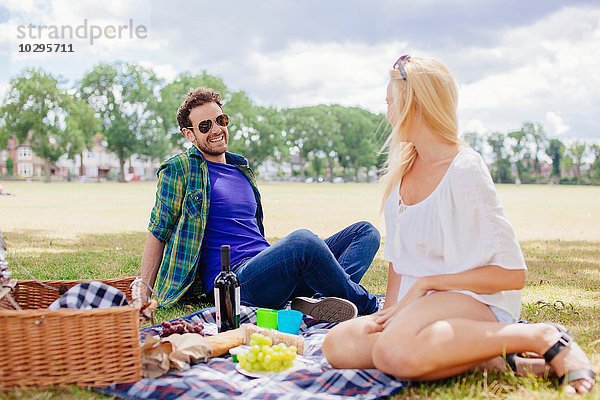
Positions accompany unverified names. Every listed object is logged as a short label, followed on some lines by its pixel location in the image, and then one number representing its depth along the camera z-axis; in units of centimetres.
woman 299
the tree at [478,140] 10025
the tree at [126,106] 6956
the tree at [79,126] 6338
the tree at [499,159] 9200
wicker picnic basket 310
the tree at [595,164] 8512
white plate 333
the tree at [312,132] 8694
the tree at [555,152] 9200
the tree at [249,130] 7475
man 446
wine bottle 401
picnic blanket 304
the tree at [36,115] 6362
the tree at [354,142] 8919
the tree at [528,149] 9306
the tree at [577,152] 9056
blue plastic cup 409
